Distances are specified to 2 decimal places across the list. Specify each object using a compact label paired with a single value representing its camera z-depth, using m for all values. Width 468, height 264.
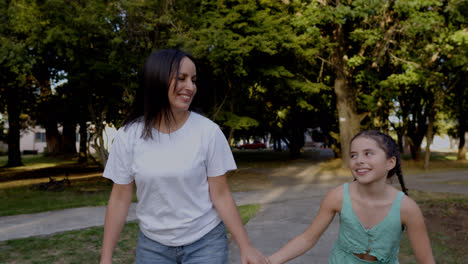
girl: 2.35
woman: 2.23
